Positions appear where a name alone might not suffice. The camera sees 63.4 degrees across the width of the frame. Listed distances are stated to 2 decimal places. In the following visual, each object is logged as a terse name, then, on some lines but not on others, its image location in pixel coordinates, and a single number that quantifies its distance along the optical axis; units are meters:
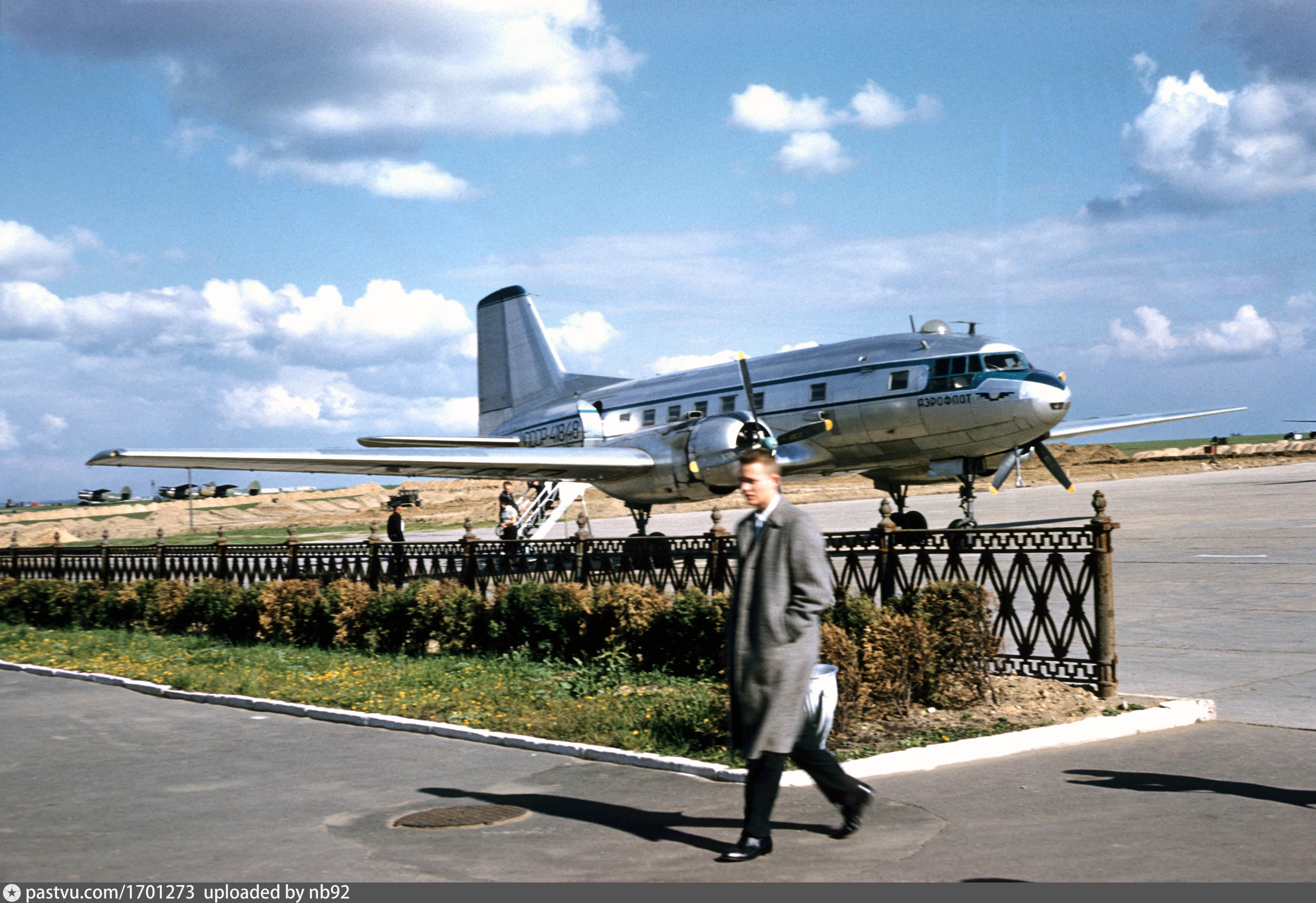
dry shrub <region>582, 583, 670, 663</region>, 11.20
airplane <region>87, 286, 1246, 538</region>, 22.30
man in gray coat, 5.29
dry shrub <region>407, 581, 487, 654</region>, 13.23
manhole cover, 6.01
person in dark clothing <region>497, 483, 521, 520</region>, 30.72
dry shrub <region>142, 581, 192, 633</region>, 17.45
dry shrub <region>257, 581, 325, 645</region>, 15.15
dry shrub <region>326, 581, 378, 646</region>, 14.28
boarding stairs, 29.22
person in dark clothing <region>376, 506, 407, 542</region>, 27.86
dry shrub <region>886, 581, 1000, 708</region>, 8.83
